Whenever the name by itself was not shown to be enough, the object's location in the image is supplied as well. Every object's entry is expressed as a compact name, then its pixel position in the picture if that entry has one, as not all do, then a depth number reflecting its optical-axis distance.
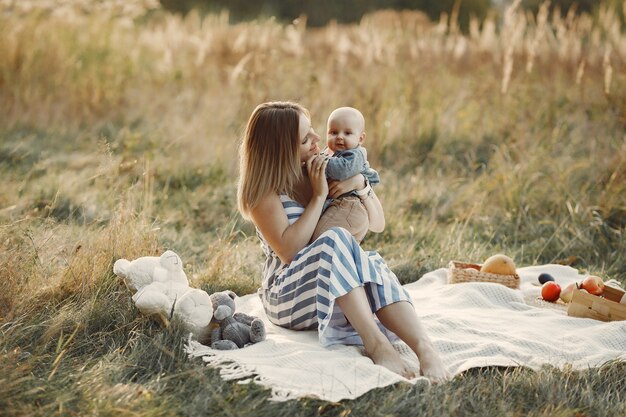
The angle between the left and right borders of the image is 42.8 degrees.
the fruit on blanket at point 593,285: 4.24
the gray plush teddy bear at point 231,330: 3.42
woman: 3.29
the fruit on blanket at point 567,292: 4.39
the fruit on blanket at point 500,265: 4.62
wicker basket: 4.60
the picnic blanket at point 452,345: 2.98
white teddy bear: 3.33
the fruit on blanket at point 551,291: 4.45
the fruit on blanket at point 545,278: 4.69
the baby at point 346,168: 3.68
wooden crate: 4.01
